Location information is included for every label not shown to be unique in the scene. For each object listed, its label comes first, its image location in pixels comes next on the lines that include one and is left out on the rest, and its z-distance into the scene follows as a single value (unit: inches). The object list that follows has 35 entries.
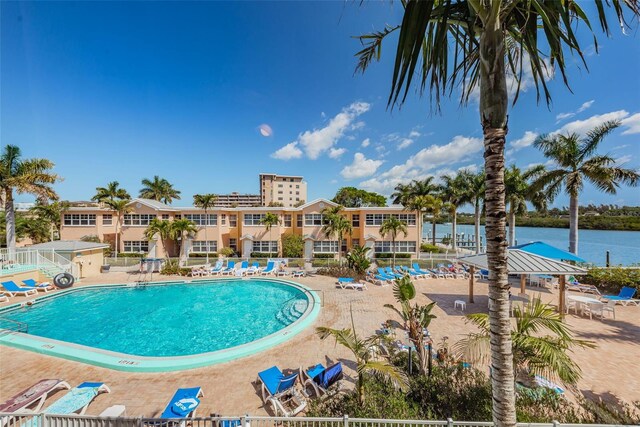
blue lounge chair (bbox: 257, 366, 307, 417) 225.1
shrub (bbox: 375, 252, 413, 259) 1067.9
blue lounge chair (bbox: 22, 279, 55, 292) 601.9
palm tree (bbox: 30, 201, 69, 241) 1206.3
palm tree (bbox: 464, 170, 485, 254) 1090.6
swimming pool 331.0
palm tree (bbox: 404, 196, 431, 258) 1005.8
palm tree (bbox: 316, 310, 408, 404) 199.0
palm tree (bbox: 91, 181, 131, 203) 1098.1
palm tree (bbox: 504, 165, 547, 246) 818.8
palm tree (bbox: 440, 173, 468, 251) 1248.8
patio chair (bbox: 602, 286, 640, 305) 494.9
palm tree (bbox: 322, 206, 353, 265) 898.7
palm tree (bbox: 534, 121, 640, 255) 577.0
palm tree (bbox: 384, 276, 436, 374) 242.8
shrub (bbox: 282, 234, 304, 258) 1072.2
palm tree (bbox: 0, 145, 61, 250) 709.3
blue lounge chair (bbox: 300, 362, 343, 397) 250.5
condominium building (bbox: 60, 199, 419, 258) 1083.9
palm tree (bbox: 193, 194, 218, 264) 1051.9
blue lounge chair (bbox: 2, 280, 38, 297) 557.3
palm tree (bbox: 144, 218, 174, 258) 941.8
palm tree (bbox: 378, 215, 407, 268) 891.4
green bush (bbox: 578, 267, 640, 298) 558.6
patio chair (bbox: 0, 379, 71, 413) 215.0
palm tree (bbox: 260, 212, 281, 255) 1058.7
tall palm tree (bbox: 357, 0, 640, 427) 104.3
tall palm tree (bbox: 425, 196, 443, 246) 1123.3
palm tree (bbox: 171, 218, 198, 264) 952.3
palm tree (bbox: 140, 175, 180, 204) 1694.1
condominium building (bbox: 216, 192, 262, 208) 4222.4
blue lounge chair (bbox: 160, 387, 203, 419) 207.2
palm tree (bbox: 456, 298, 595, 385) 176.6
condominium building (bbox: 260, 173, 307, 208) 4015.0
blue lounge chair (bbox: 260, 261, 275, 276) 802.8
